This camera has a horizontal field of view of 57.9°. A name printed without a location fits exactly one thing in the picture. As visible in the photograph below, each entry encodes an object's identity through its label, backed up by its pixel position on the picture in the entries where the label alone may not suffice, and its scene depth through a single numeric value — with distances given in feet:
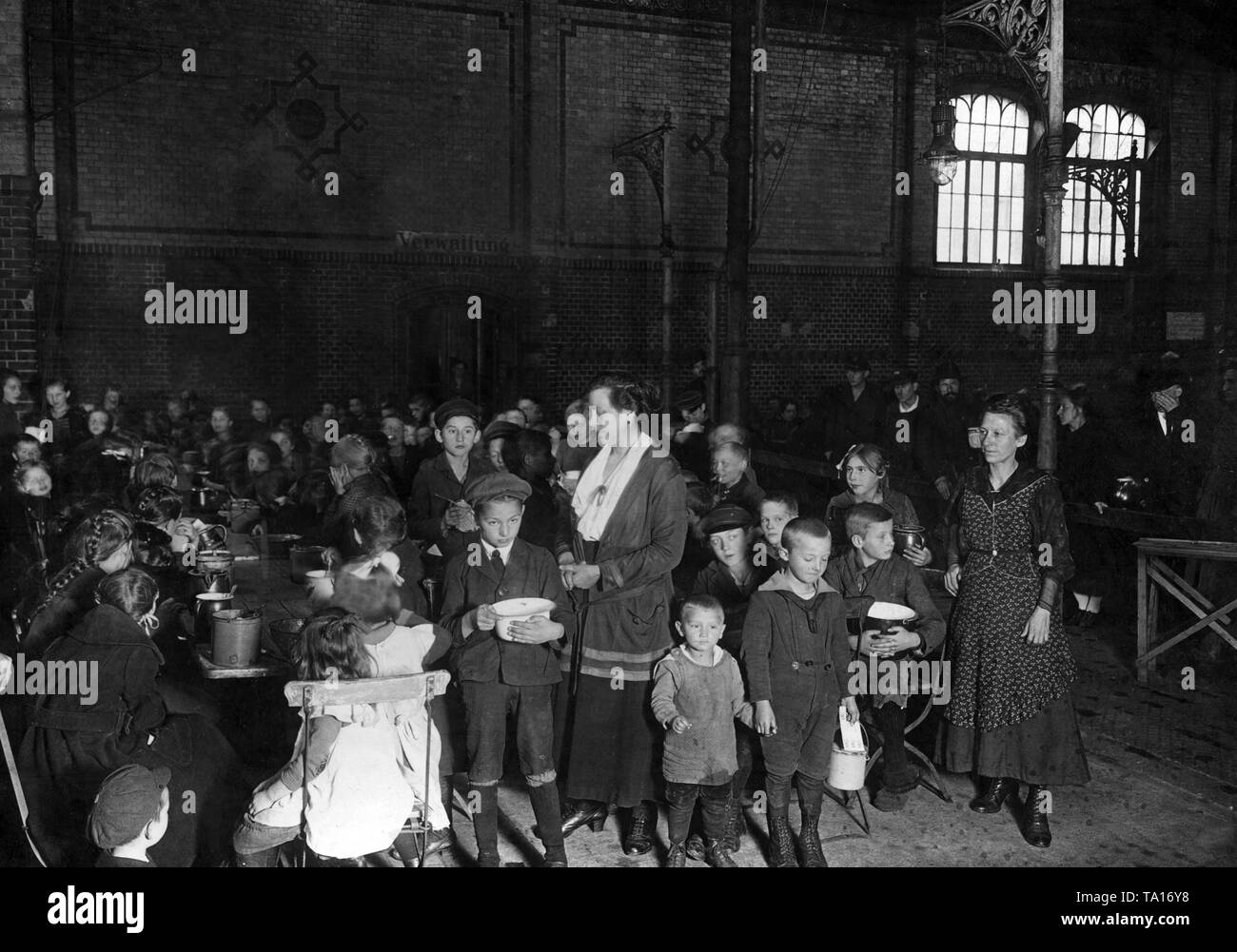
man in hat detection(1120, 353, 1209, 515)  26.32
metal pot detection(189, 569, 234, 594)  14.60
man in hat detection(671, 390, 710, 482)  25.80
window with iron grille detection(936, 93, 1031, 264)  54.80
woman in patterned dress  15.23
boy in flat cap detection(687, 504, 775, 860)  15.01
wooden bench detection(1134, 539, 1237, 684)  20.22
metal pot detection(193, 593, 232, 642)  14.17
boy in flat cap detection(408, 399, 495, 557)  17.46
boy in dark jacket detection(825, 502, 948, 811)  15.34
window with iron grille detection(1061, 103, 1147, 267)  57.00
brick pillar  26.08
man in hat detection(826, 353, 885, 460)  35.99
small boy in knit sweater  13.51
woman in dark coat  14.57
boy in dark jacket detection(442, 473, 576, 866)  13.41
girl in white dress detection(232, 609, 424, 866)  11.47
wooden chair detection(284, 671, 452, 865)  11.04
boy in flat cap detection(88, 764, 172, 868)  10.69
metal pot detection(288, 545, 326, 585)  14.98
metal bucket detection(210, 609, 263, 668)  13.06
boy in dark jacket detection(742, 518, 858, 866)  13.71
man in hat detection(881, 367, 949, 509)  32.53
